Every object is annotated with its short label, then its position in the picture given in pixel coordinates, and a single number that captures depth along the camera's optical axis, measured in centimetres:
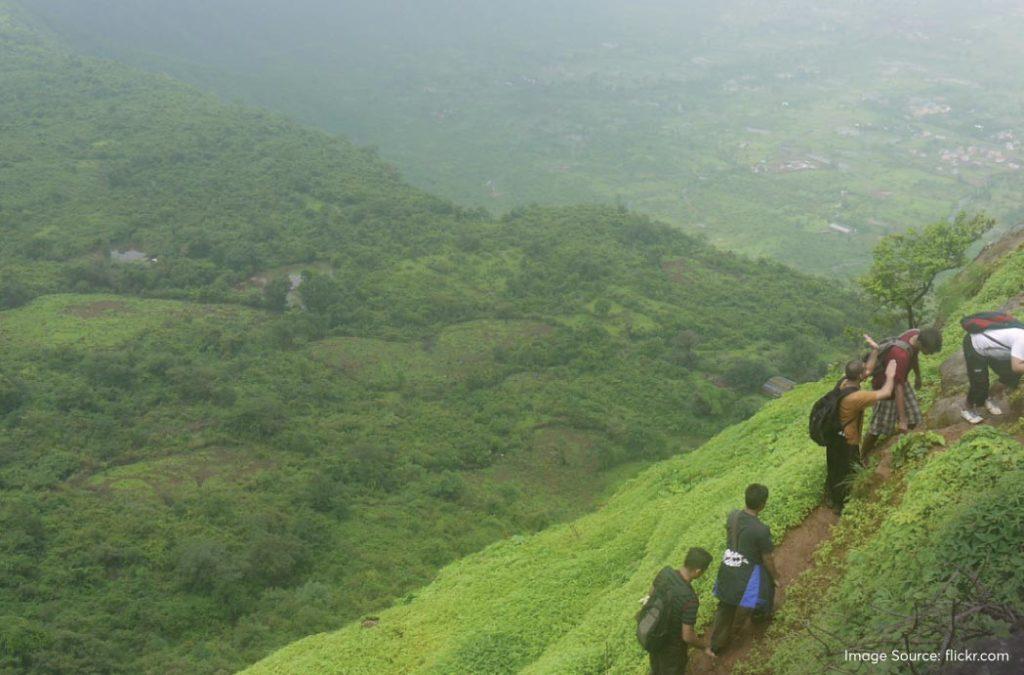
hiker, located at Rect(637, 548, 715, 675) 618
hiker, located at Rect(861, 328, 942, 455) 751
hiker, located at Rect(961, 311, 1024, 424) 740
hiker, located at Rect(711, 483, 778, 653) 653
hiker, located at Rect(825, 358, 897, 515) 715
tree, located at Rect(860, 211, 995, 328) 1878
